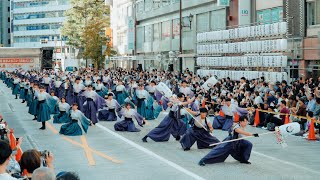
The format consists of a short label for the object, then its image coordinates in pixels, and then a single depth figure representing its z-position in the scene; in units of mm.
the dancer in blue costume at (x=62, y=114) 24555
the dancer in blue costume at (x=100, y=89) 32969
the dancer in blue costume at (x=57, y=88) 36597
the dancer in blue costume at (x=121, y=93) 32906
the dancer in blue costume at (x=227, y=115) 22920
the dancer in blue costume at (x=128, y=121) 23562
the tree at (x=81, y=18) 88375
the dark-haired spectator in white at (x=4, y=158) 7355
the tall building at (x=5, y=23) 159500
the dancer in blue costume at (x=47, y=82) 39200
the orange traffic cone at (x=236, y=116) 23777
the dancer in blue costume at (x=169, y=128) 20469
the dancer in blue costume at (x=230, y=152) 15992
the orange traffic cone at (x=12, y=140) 14300
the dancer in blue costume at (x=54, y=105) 26028
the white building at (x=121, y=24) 80938
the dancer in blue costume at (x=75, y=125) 22438
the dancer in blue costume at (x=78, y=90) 29703
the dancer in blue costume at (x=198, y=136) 17922
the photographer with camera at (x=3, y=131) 12312
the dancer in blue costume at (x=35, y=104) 25078
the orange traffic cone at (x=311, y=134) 20938
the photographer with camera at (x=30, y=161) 7862
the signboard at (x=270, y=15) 37938
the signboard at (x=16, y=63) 79125
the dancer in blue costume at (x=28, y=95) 32500
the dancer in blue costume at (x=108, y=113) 27281
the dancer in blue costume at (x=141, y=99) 28188
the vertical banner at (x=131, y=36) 77694
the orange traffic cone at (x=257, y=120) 25234
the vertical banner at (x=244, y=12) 43031
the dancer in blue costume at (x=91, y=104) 26422
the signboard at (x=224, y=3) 46031
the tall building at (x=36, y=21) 143000
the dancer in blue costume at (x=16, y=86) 45700
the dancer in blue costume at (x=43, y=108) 24641
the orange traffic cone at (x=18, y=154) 13128
